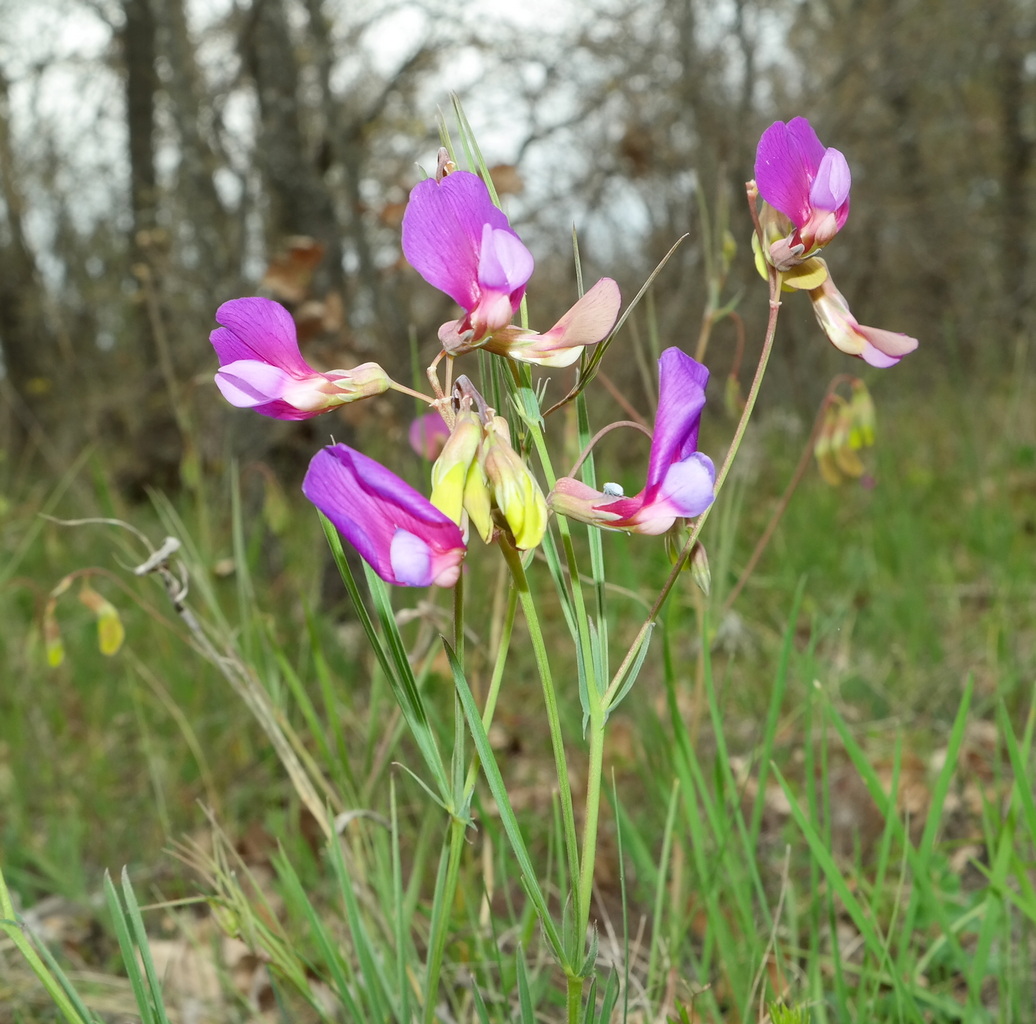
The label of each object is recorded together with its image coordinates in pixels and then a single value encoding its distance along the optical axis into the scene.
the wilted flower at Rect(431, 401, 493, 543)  0.17
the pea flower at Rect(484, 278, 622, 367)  0.17
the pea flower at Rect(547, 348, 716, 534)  0.17
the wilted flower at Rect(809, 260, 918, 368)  0.20
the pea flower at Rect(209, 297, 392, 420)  0.18
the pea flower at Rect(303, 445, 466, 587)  0.17
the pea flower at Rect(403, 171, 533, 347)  0.17
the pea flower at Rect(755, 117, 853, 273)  0.19
